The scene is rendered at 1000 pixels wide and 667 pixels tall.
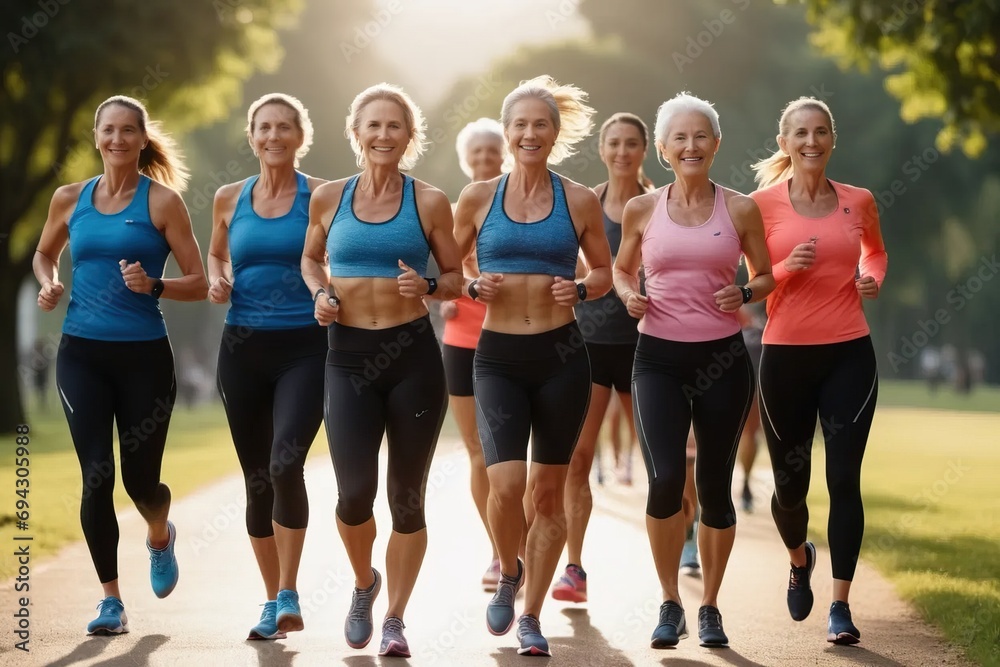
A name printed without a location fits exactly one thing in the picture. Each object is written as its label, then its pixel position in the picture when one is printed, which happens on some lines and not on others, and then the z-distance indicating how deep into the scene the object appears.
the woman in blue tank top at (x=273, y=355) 14.17
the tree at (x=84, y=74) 38.56
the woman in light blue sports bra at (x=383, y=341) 13.51
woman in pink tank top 14.07
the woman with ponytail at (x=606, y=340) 16.89
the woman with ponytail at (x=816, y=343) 14.51
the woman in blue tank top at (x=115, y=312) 14.31
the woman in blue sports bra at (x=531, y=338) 13.80
